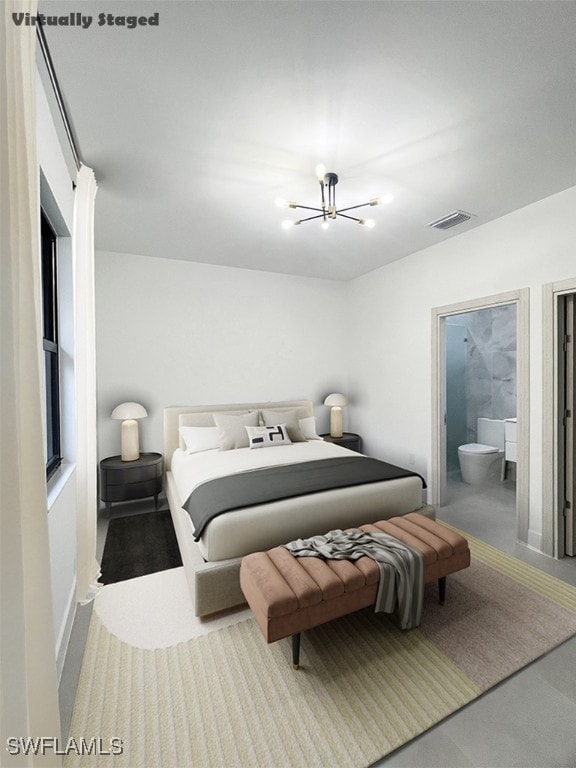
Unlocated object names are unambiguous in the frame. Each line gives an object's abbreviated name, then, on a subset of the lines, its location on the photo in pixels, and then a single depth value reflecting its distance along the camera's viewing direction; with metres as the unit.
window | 2.30
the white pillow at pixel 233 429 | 3.71
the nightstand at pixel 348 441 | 4.69
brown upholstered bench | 1.64
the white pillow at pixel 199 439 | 3.73
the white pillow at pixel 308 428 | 4.26
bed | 2.14
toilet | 4.36
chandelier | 2.09
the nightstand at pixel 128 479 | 3.43
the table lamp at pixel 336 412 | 4.80
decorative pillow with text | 3.69
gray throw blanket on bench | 1.86
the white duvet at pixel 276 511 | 2.17
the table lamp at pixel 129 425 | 3.61
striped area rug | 1.37
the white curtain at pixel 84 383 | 2.17
